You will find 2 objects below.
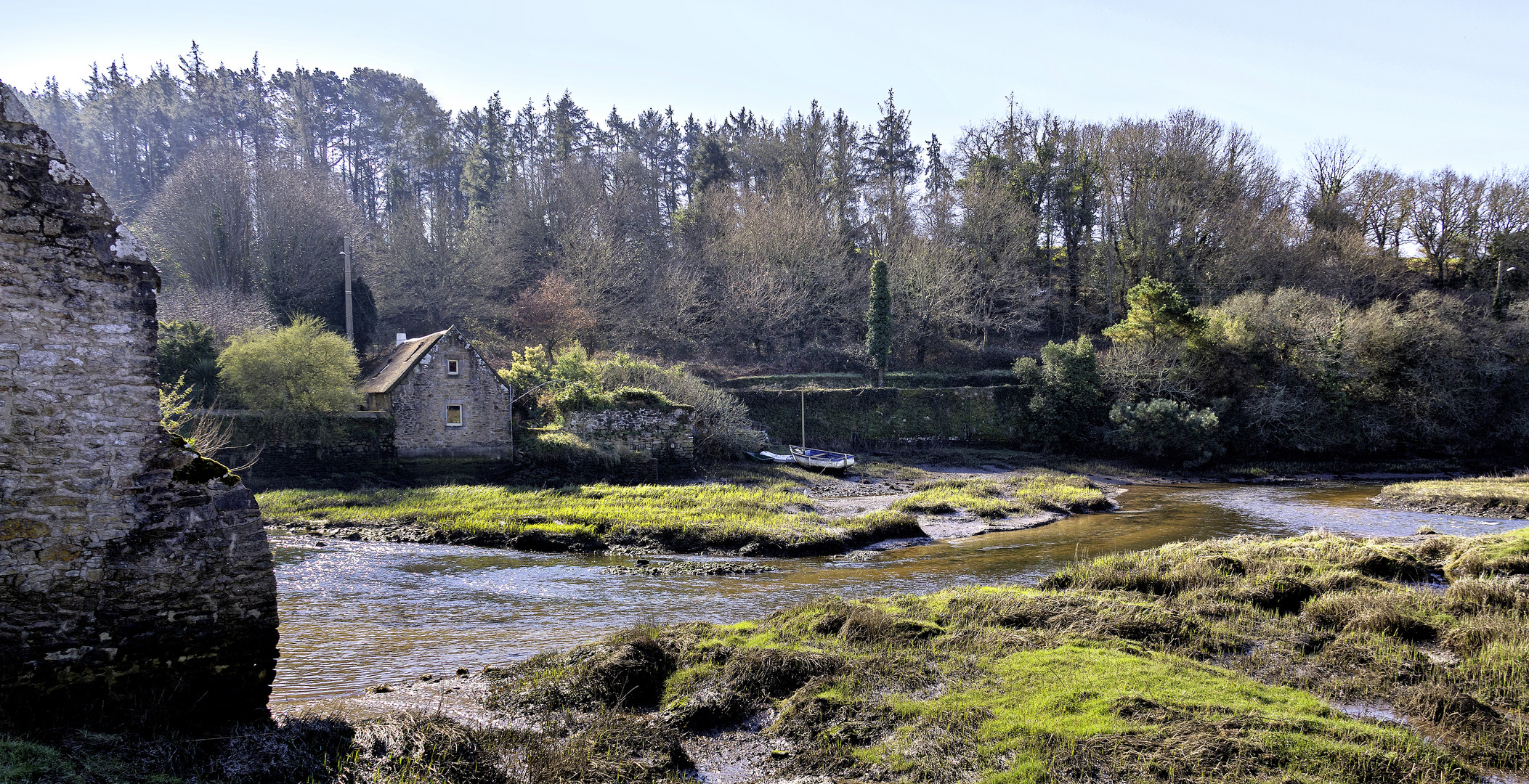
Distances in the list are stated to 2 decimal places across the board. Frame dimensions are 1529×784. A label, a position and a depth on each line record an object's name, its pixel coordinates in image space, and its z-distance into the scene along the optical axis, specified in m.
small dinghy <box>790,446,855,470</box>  31.95
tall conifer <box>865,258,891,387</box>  44.47
